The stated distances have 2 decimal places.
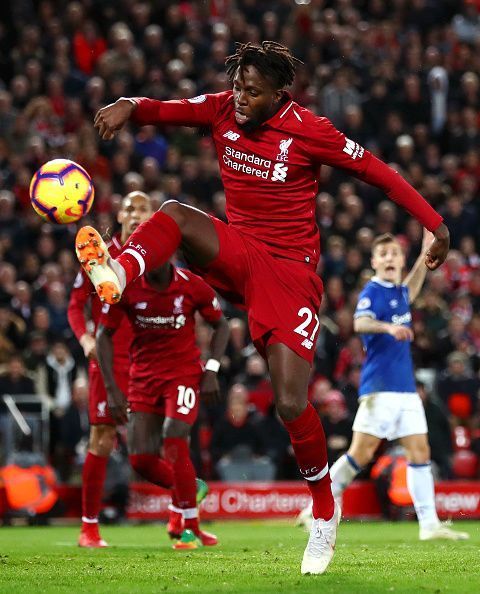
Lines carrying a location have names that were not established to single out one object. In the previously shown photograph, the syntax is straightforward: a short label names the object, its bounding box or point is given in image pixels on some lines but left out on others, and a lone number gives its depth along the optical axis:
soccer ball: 14.19
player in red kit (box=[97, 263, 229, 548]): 18.41
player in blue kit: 21.23
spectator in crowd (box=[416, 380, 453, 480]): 29.59
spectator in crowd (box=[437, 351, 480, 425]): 31.96
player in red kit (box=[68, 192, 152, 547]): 19.19
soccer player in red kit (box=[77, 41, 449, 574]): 13.52
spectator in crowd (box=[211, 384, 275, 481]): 29.59
